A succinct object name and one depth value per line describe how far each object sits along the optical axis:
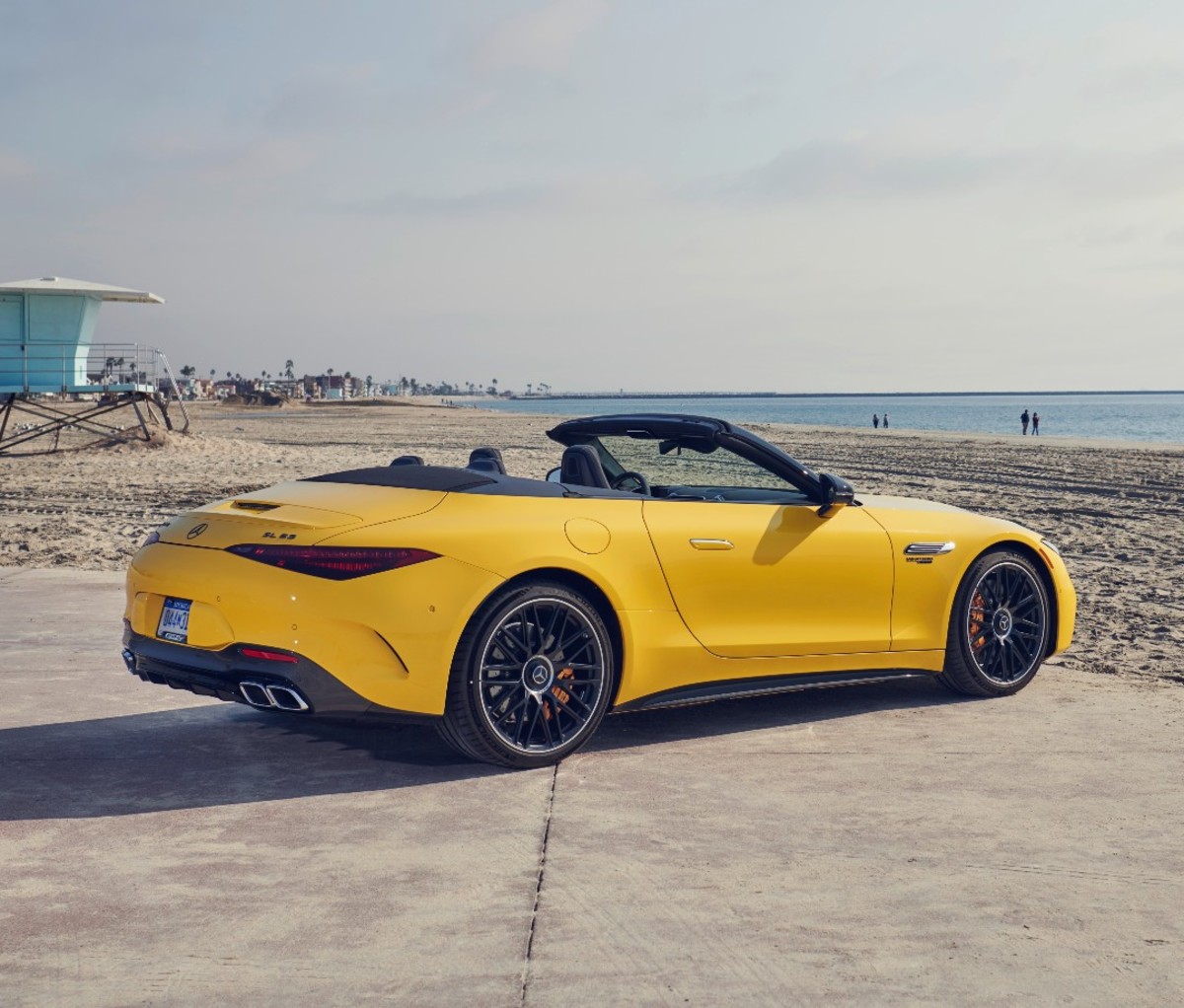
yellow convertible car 5.03
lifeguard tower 29.34
